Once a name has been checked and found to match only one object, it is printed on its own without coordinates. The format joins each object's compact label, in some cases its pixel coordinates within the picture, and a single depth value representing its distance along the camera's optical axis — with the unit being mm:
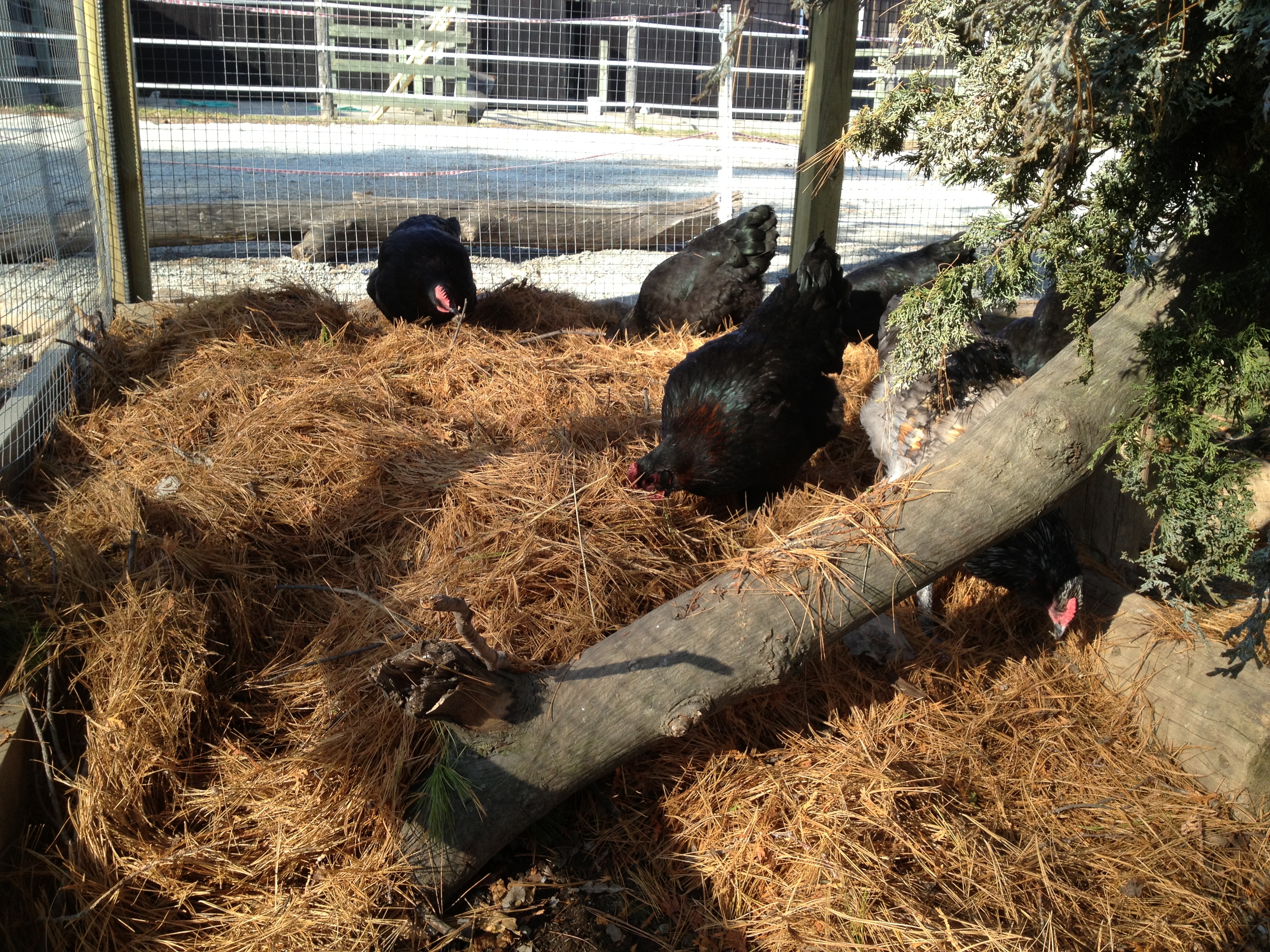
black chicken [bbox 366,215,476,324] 5137
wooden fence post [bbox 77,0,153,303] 4863
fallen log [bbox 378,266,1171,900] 2188
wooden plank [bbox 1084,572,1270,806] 2510
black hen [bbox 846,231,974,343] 5152
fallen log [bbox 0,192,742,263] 7348
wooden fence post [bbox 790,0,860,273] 4652
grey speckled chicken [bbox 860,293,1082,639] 3121
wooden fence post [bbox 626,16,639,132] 9164
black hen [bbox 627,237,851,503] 3424
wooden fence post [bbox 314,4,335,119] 8281
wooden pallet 8188
